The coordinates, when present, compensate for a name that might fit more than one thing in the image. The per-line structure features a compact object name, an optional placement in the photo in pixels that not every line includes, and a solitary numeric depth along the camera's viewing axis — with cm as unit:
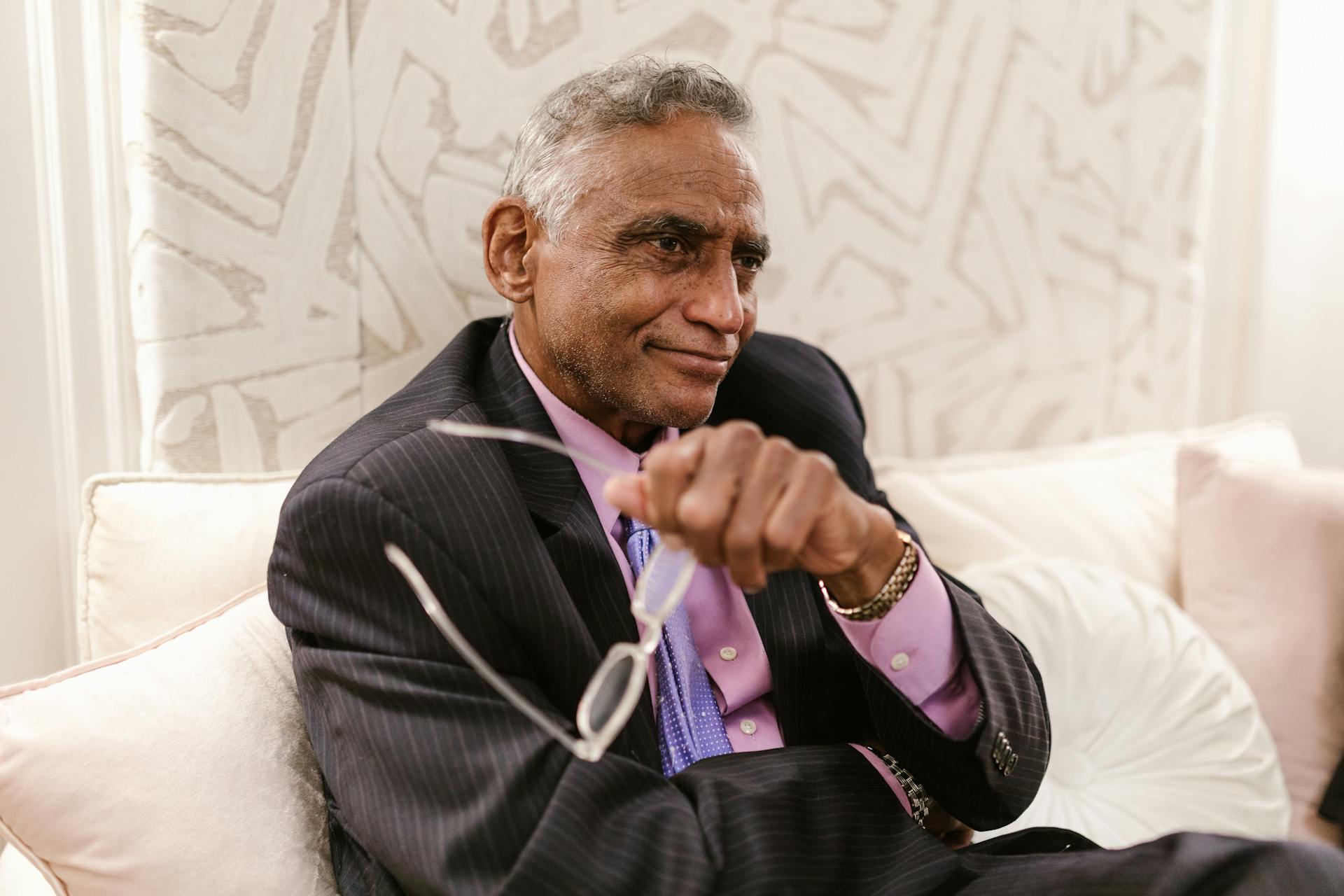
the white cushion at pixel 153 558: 143
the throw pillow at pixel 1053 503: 190
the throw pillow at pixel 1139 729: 159
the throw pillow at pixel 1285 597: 172
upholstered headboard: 158
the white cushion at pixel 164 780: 109
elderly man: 102
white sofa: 144
